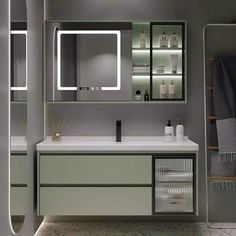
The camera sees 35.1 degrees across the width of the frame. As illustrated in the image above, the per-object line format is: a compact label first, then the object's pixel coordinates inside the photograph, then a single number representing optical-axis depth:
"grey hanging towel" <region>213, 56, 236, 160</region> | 3.47
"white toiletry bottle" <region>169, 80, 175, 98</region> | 3.54
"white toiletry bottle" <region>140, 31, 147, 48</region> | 3.58
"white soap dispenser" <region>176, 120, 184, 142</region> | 3.56
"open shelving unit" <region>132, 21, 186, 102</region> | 3.55
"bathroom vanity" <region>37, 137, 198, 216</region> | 3.18
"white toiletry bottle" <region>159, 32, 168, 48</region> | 3.58
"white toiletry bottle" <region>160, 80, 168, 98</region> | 3.55
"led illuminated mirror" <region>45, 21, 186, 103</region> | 3.53
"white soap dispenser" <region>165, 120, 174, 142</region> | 3.57
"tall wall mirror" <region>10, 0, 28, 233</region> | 2.49
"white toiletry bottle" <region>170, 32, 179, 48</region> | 3.56
